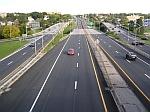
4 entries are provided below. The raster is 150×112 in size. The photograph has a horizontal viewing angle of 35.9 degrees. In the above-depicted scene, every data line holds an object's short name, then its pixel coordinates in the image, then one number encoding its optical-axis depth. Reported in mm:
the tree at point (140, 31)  115712
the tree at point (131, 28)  130188
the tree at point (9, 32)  94744
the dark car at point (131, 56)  37156
